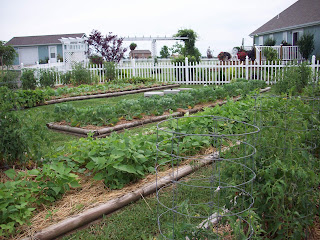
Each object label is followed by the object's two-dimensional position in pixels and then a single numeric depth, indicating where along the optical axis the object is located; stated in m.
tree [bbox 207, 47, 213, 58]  31.56
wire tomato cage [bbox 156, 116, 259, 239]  2.19
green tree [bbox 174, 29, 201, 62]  26.44
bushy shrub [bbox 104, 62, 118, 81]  16.83
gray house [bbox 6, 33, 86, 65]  39.06
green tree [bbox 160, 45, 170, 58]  37.06
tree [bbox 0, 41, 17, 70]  26.20
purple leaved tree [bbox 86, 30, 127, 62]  23.41
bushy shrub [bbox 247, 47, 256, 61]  23.59
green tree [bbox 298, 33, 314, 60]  20.94
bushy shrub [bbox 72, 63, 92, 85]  14.75
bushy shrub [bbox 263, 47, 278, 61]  20.27
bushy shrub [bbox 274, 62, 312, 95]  9.34
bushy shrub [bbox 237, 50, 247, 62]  21.61
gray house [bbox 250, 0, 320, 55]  21.72
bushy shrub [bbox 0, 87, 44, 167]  3.69
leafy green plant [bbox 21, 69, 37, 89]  13.07
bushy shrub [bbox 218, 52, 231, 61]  22.77
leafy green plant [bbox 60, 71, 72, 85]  15.20
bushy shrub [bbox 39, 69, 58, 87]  13.91
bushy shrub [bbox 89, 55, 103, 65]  21.31
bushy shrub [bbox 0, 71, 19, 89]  11.57
